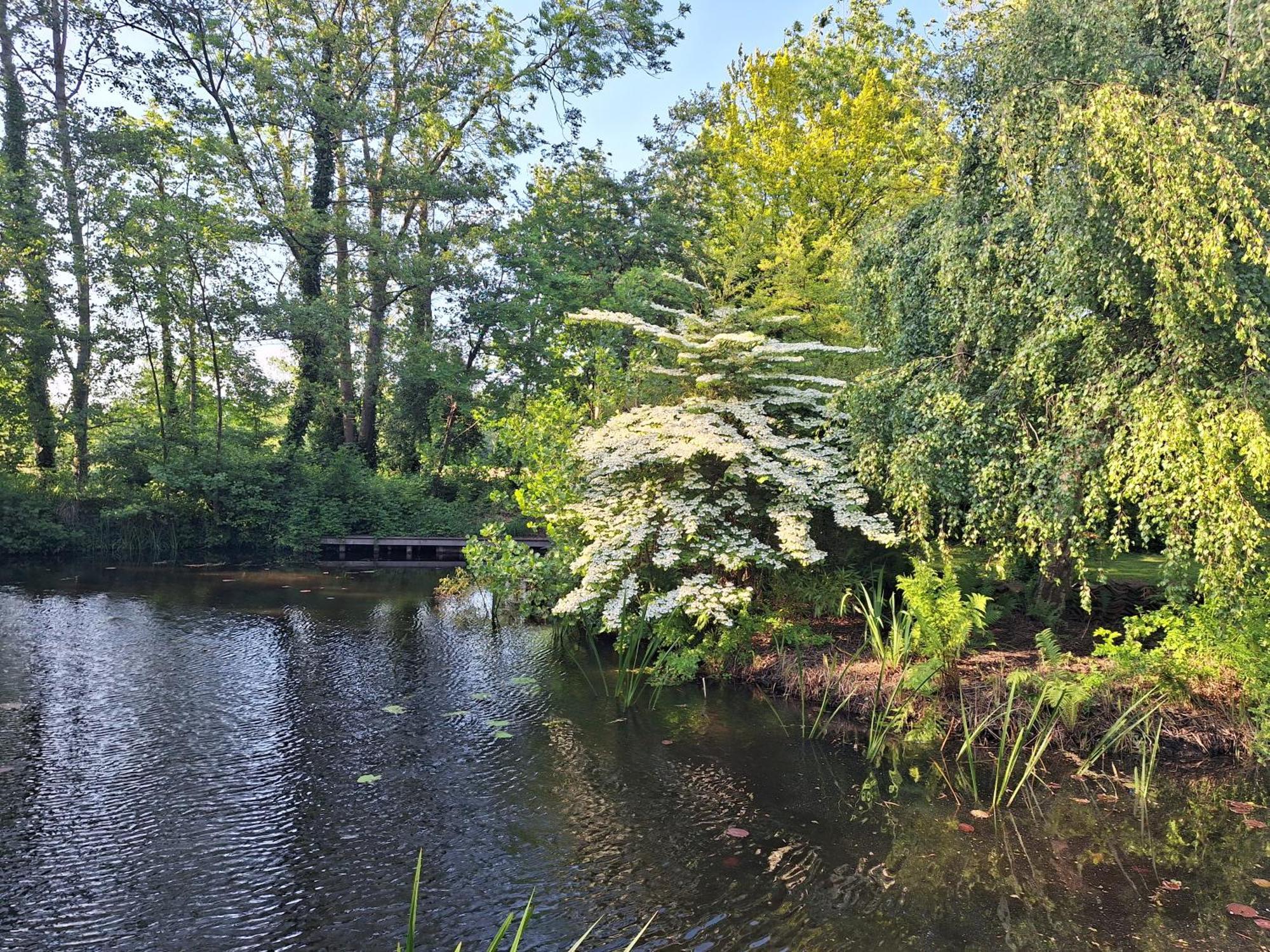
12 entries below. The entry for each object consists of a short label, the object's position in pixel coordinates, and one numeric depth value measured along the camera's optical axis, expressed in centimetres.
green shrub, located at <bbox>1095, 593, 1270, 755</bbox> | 564
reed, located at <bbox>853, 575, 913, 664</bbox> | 675
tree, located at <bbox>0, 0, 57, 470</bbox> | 1552
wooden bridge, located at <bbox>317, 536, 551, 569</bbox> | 1670
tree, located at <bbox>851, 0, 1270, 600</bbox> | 505
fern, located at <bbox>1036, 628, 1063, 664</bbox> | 633
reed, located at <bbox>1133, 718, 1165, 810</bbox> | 508
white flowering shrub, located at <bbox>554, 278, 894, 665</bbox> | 705
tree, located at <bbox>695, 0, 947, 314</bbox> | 1611
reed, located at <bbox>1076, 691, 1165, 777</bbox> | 518
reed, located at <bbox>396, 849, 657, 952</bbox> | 183
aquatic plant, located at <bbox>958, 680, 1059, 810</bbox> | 493
